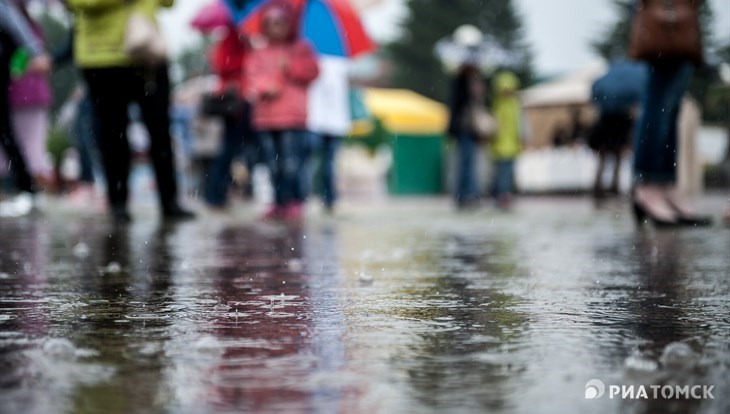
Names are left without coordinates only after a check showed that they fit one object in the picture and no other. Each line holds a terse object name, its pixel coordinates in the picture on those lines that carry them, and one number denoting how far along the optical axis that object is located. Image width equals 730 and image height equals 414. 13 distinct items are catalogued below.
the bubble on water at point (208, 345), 3.80
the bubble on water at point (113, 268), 7.07
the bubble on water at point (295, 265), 7.28
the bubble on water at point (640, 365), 3.39
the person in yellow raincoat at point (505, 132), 24.21
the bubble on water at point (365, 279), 6.27
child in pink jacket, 16.19
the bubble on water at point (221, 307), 4.96
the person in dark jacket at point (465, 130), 22.78
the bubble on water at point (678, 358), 3.47
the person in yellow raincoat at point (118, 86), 13.82
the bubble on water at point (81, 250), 8.52
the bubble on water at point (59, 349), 3.68
